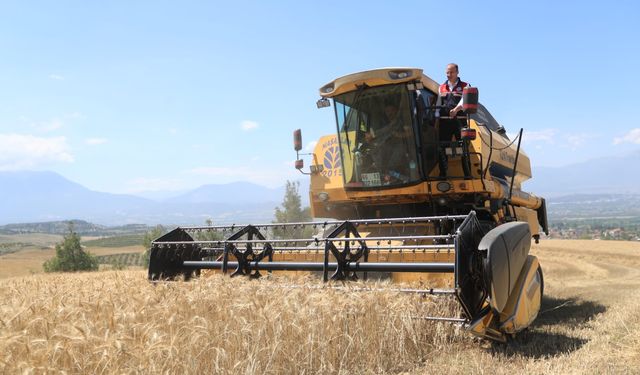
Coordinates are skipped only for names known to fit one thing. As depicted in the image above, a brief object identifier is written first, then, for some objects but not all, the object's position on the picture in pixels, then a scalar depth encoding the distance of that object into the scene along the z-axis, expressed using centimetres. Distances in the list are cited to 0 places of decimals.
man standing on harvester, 630
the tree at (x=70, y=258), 2706
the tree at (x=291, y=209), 3881
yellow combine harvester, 447
